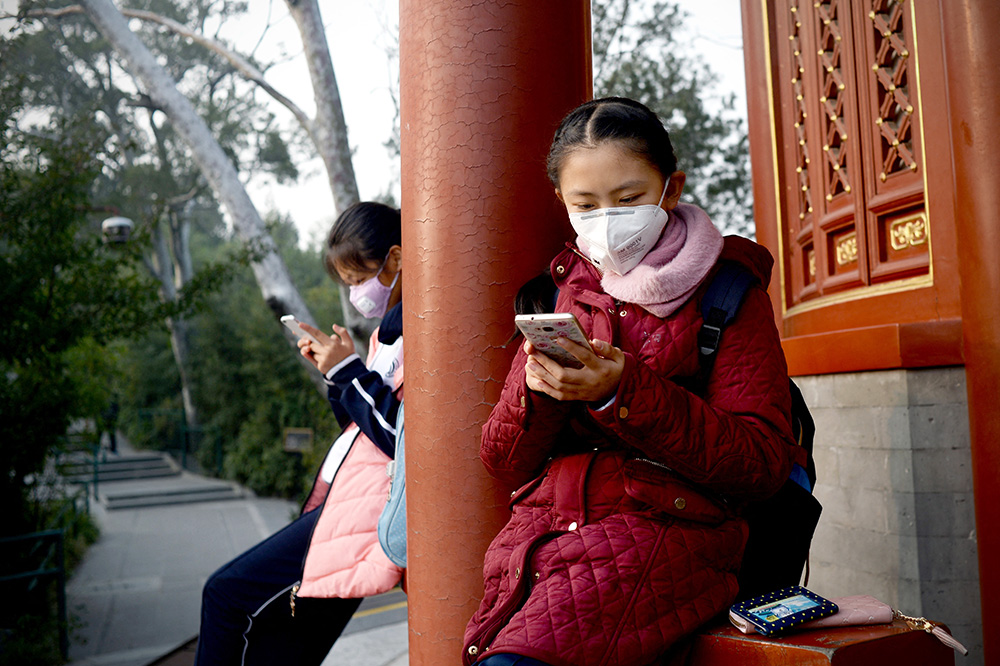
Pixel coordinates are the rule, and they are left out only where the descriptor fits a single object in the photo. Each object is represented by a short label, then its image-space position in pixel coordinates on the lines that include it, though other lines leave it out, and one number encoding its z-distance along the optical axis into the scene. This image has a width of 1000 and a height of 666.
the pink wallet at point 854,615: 1.37
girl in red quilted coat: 1.31
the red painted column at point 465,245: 1.90
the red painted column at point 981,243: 2.69
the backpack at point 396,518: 2.21
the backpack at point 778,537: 1.58
